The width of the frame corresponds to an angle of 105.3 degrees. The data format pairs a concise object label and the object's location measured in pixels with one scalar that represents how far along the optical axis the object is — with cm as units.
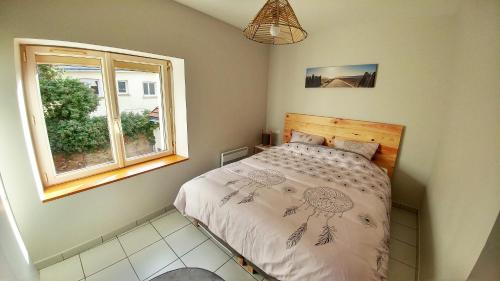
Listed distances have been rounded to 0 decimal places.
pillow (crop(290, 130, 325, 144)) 289
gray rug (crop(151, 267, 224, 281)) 138
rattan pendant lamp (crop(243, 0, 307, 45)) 128
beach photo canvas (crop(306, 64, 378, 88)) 247
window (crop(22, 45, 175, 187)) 158
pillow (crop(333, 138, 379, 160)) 244
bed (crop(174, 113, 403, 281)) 109
